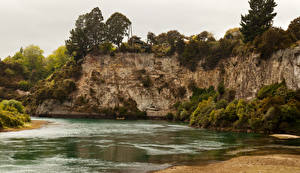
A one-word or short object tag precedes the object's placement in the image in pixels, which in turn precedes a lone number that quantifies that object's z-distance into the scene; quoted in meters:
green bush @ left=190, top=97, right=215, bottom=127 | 65.94
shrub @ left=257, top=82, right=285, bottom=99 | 56.42
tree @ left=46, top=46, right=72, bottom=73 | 156.62
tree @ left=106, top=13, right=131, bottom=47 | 117.75
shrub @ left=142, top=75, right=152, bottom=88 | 114.50
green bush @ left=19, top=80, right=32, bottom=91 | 134.88
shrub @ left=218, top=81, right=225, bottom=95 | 82.27
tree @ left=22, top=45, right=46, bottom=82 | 155.12
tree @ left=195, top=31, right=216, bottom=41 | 122.59
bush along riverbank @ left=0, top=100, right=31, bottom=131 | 50.92
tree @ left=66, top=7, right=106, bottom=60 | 116.69
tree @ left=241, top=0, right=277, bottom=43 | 72.99
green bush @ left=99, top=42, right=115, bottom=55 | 116.88
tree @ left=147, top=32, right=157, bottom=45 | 128.12
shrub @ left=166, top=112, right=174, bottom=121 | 105.38
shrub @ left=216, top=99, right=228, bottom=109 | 65.97
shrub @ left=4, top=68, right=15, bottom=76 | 139.50
